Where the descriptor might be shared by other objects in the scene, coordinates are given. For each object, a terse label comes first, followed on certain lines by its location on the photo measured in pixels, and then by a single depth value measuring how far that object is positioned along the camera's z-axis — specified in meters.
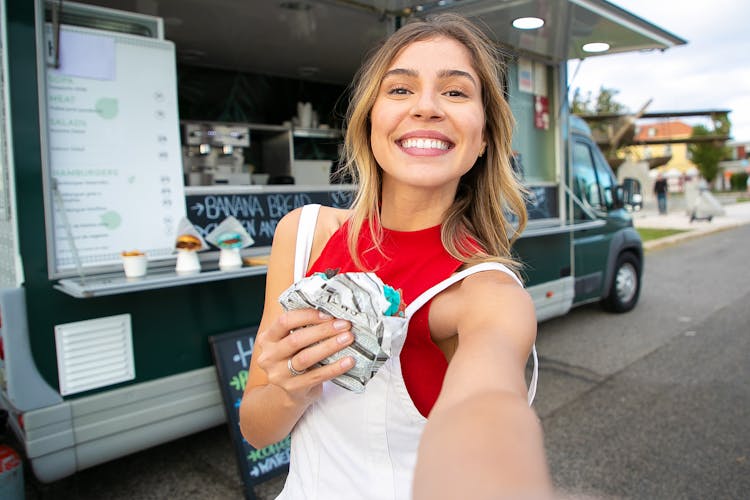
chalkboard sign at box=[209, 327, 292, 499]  3.01
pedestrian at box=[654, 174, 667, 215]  22.72
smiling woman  0.85
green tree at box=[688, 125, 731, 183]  56.16
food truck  2.63
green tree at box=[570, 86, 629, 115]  23.09
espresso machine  6.61
